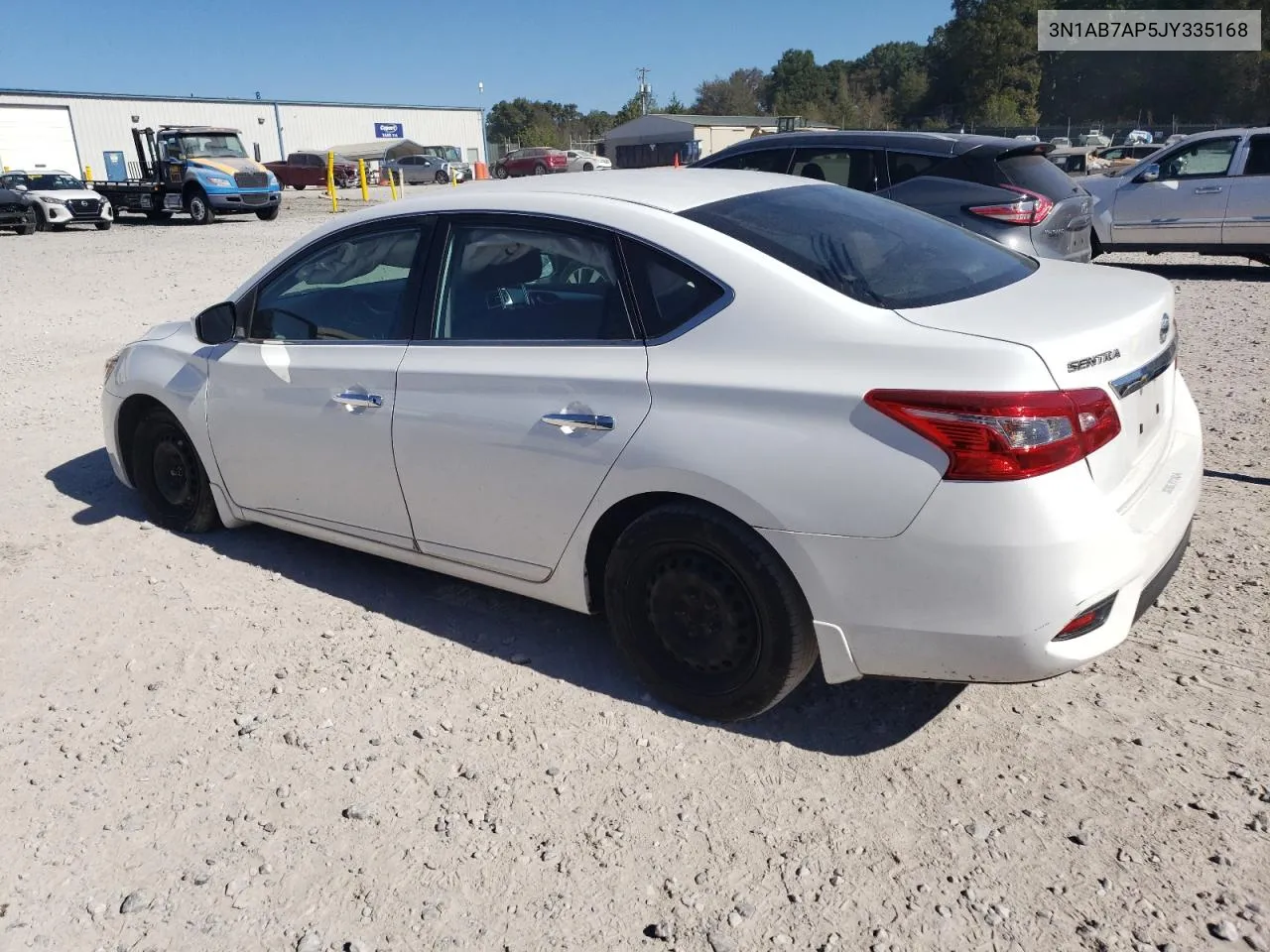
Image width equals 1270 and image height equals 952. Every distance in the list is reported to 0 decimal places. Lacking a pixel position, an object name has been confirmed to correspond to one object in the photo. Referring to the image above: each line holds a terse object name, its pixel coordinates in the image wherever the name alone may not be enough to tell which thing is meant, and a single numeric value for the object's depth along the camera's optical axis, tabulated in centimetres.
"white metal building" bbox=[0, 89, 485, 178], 5244
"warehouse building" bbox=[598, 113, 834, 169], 5338
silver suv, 1158
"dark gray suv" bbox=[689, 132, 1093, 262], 825
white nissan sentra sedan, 258
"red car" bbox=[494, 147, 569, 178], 5234
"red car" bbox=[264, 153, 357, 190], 4700
